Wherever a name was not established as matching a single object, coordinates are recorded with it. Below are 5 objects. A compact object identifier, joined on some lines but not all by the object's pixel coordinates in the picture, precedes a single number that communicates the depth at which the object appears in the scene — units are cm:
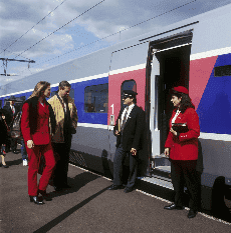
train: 351
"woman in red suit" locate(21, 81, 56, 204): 418
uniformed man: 482
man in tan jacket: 495
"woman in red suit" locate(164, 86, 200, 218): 362
